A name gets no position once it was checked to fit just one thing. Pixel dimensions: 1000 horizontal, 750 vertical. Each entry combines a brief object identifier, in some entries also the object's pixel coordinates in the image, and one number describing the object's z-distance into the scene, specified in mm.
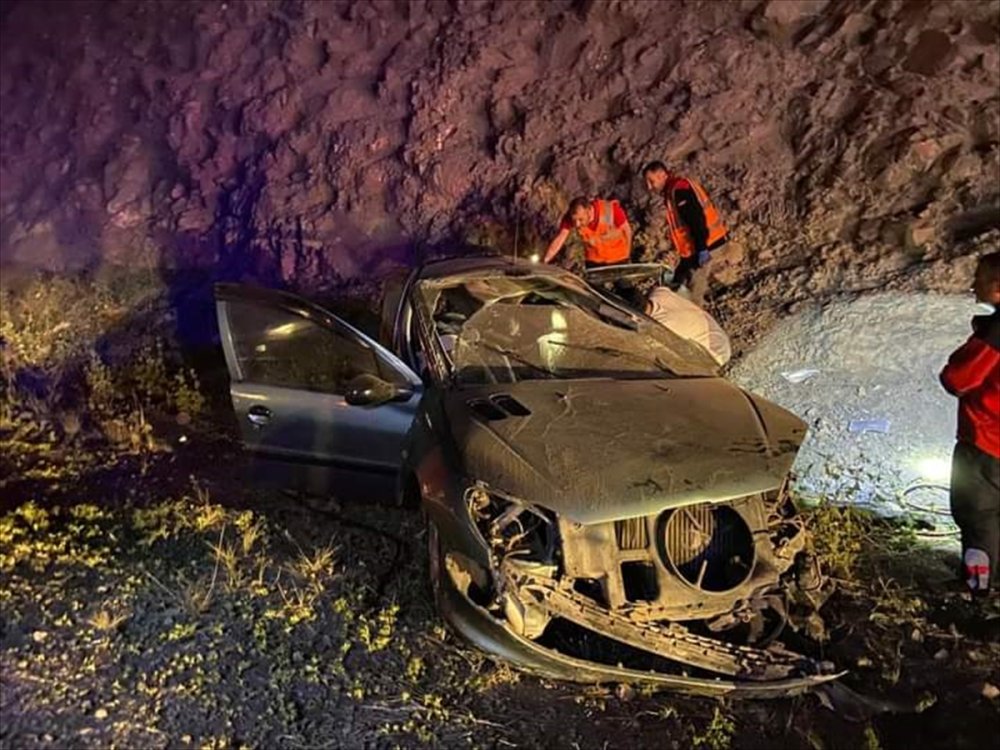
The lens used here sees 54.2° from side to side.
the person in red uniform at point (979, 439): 4184
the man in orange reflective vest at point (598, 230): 7711
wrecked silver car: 3768
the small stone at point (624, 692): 3875
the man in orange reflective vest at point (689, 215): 7824
